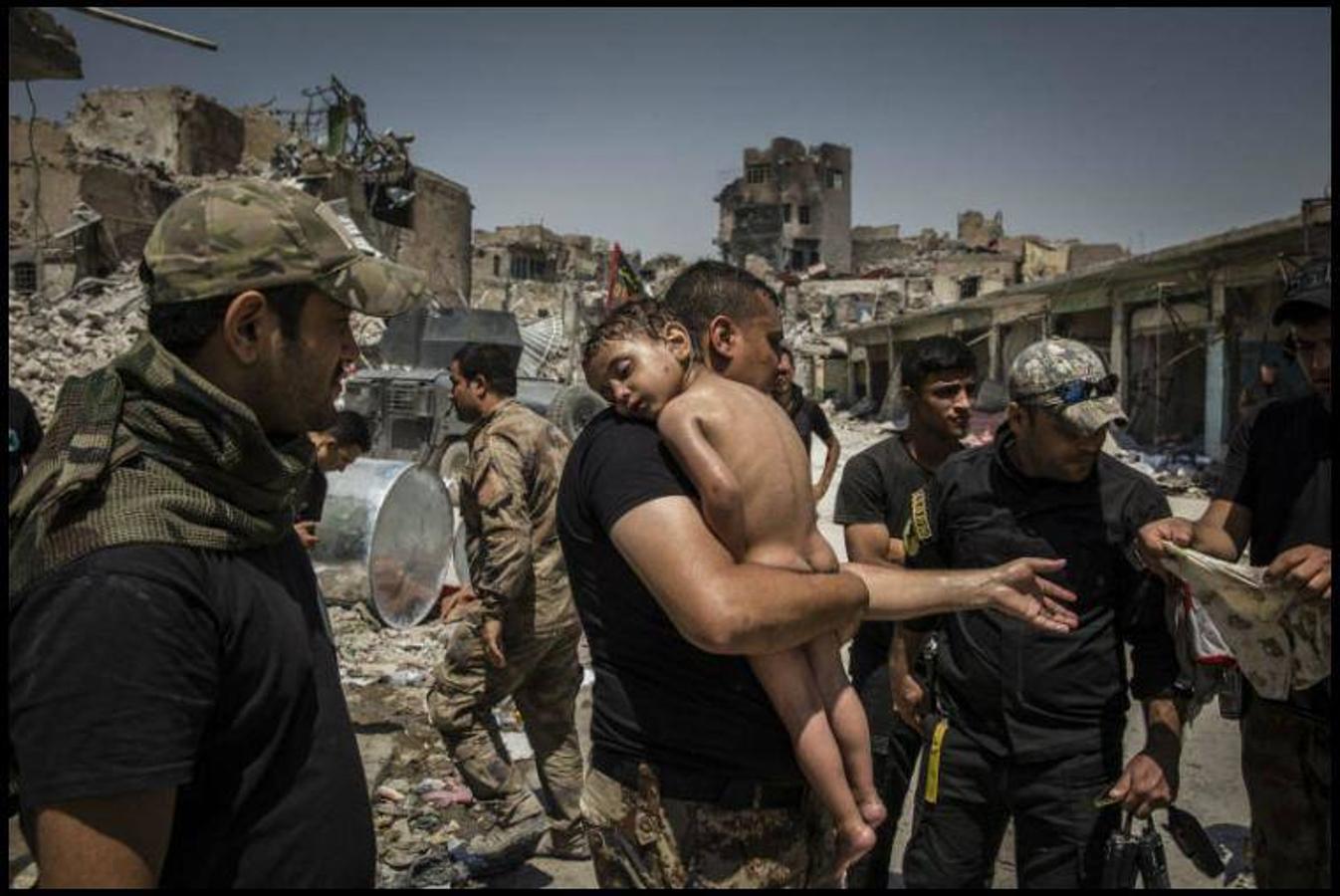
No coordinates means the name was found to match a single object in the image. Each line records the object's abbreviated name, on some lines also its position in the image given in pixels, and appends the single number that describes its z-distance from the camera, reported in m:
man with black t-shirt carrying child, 1.52
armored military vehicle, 12.31
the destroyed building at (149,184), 27.06
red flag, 6.98
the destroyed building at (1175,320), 13.23
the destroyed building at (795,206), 68.06
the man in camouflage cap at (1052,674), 2.40
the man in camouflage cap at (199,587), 1.02
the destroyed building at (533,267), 44.53
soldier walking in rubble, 3.71
